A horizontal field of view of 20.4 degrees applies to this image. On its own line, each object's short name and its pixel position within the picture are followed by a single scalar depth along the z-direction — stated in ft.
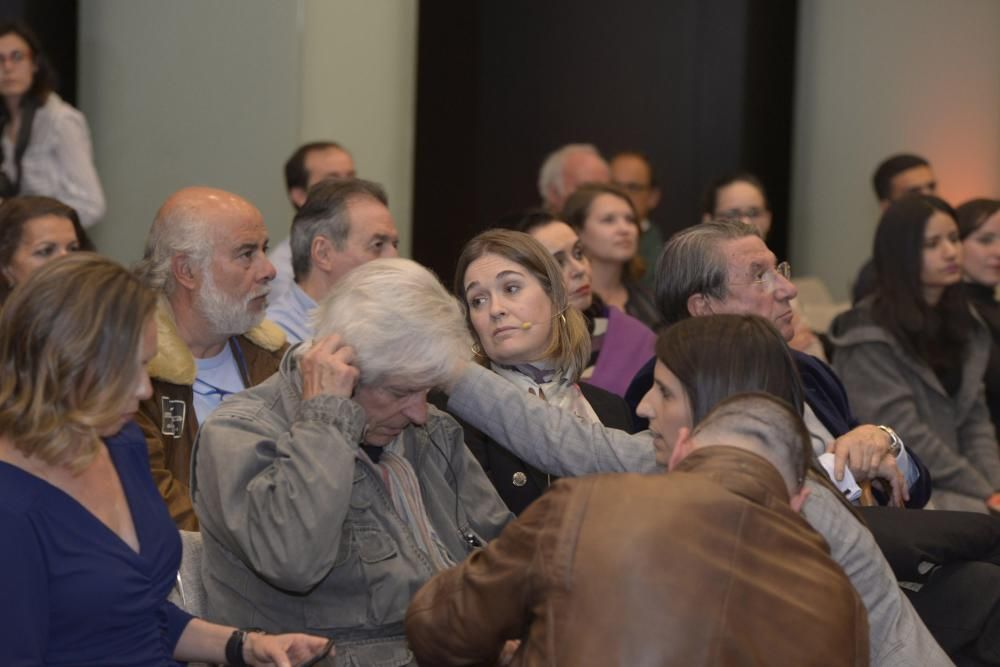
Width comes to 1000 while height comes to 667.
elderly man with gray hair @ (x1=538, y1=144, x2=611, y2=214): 45.32
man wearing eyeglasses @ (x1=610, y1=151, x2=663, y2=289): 48.50
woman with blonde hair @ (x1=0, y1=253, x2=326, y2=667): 14.09
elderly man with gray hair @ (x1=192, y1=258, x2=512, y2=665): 16.08
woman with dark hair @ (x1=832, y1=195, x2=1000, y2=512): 30.25
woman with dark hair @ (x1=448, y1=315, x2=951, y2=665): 15.59
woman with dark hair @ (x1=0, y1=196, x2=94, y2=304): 26.54
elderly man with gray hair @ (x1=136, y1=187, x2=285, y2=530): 22.48
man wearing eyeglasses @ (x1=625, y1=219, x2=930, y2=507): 22.05
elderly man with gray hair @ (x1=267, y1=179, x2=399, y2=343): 28.72
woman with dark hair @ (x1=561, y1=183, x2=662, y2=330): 35.34
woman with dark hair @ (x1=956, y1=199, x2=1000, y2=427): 35.14
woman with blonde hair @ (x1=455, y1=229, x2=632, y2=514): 21.75
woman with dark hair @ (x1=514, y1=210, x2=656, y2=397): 29.18
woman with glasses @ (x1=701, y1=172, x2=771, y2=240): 42.01
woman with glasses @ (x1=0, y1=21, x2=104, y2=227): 34.72
